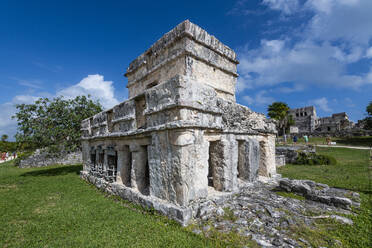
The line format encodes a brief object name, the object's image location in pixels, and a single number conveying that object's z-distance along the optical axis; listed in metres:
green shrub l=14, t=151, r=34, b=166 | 16.74
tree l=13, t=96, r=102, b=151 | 10.45
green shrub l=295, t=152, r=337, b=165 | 11.39
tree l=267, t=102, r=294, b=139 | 29.39
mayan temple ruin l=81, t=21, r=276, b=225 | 4.01
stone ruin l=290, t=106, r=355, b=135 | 34.16
